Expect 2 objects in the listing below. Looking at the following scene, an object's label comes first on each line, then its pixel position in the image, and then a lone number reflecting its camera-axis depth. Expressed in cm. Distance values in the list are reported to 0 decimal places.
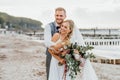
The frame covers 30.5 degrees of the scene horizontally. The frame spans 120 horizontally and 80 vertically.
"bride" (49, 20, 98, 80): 345
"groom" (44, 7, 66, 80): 350
